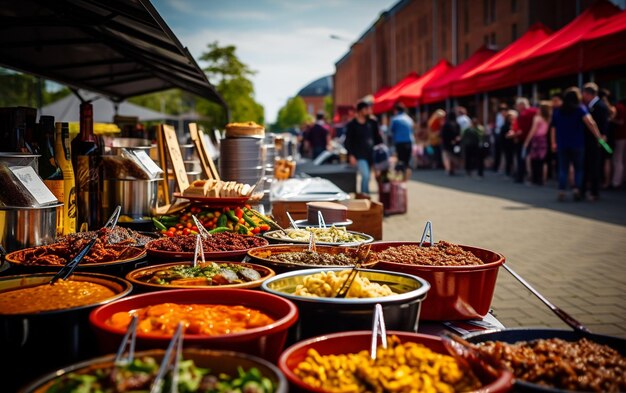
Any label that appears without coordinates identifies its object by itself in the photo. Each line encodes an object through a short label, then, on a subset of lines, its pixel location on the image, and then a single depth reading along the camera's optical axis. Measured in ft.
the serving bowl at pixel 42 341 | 4.94
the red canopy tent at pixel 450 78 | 65.62
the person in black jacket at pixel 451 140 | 65.10
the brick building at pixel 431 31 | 93.30
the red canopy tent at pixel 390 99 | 87.65
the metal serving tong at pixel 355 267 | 6.02
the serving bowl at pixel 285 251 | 7.22
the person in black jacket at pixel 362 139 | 35.35
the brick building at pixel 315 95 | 493.36
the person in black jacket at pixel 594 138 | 38.58
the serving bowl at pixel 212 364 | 4.06
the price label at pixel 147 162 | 11.21
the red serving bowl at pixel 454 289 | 7.09
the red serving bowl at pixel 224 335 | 4.63
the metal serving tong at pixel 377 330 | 5.08
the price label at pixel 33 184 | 7.93
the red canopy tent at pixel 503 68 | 49.60
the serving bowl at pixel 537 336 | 5.57
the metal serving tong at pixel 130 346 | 4.23
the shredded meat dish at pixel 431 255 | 7.49
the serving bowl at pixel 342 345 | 4.65
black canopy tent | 13.76
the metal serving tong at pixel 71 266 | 6.39
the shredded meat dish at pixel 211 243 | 8.13
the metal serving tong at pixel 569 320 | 5.74
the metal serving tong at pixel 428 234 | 8.43
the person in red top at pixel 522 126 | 51.37
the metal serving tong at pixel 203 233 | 8.39
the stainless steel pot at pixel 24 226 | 7.79
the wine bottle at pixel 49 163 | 9.36
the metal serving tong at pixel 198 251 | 7.28
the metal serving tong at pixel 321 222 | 10.90
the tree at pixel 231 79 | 148.77
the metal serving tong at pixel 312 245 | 8.22
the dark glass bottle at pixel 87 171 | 10.46
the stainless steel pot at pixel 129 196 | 11.03
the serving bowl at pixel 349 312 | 5.49
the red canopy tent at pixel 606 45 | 35.58
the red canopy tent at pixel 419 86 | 80.38
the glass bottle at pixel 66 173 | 9.64
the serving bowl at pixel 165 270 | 6.19
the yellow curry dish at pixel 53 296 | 5.58
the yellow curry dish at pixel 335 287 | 5.95
